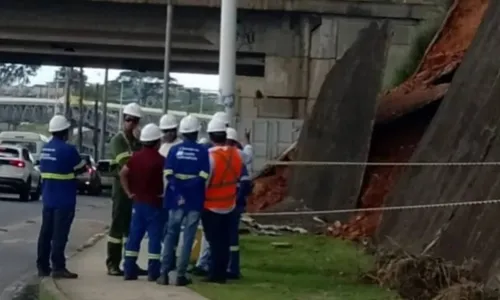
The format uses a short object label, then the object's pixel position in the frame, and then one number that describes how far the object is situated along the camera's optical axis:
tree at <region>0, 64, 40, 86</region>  139.62
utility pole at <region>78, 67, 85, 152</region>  88.51
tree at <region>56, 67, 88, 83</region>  98.32
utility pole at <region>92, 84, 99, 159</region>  94.19
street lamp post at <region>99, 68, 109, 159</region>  82.55
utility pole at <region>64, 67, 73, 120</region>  86.00
